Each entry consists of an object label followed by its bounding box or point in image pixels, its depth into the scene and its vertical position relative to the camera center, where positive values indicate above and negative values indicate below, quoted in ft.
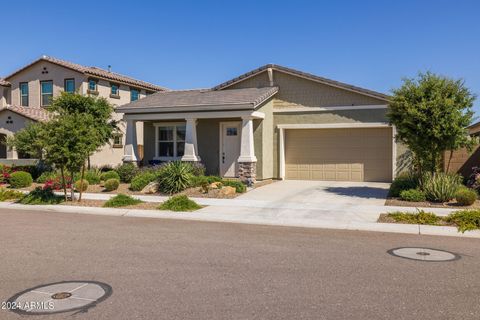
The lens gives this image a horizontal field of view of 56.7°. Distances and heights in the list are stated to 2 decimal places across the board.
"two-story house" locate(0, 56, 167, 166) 94.02 +15.99
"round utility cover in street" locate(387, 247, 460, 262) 24.49 -5.64
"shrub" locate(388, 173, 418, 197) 49.67 -3.33
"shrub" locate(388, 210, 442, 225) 35.37 -5.06
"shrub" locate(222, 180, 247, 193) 55.21 -3.53
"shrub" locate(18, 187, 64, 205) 50.72 -4.60
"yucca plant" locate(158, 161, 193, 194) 55.62 -2.63
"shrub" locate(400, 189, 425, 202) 45.68 -4.09
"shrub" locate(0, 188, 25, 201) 54.44 -4.54
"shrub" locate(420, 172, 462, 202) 44.88 -3.25
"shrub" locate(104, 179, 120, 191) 58.90 -3.52
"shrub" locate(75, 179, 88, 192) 57.59 -3.58
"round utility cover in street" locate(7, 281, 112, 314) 16.81 -5.65
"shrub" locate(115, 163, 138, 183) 66.13 -2.15
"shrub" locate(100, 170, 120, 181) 65.77 -2.58
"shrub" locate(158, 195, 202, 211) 43.68 -4.74
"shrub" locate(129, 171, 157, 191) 58.54 -3.11
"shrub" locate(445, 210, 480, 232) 33.22 -4.96
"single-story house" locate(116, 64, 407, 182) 63.62 +4.28
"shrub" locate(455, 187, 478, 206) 42.16 -3.96
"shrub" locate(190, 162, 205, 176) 62.35 -1.67
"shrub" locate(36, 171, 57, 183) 69.68 -2.87
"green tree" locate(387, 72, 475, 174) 45.16 +4.25
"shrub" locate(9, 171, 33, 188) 65.10 -3.17
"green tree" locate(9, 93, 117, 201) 47.67 +2.04
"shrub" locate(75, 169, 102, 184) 66.13 -2.86
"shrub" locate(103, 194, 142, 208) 46.62 -4.63
